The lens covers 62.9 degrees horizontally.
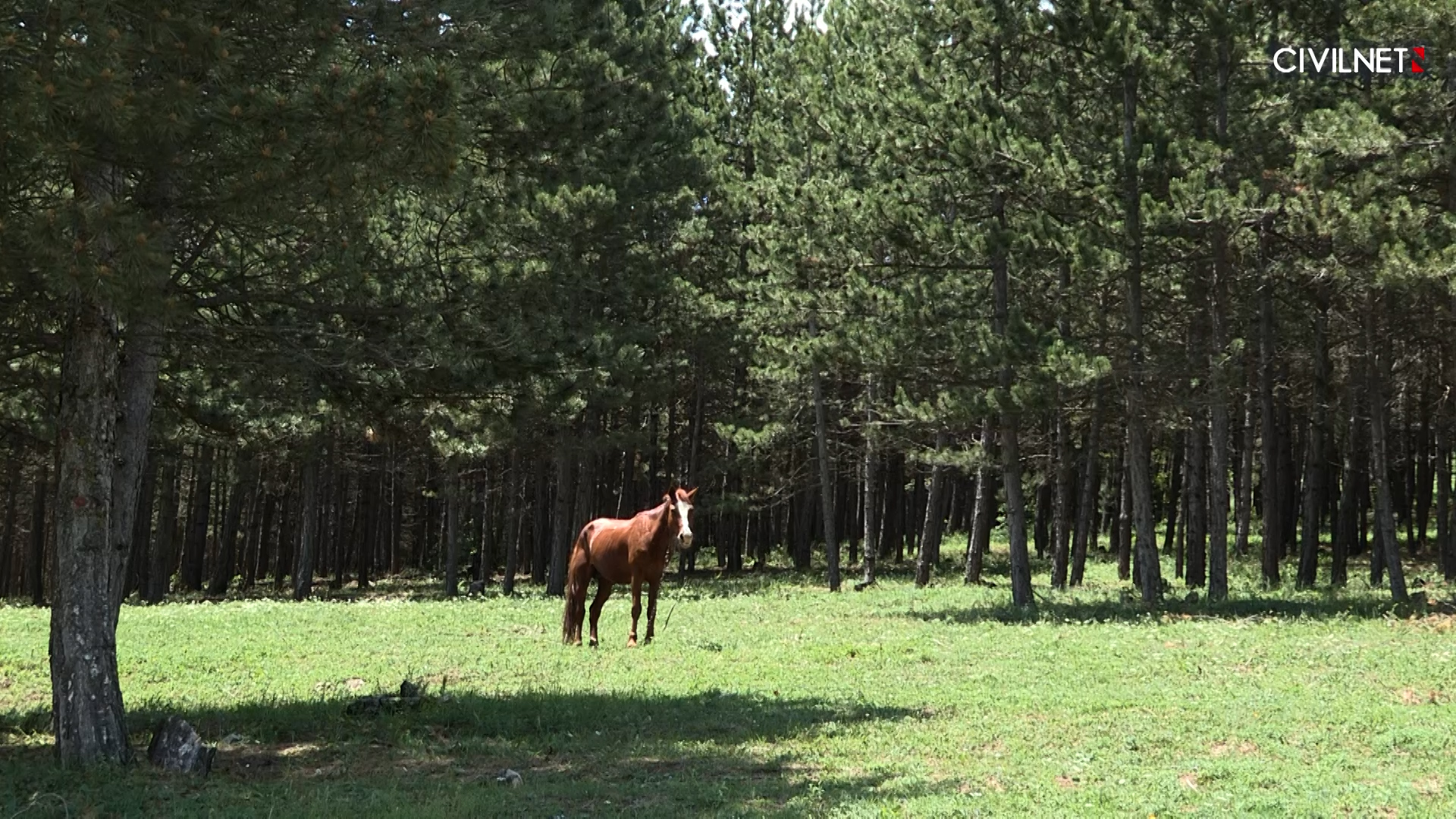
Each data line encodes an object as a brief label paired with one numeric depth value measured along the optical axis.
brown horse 18.42
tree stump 9.53
